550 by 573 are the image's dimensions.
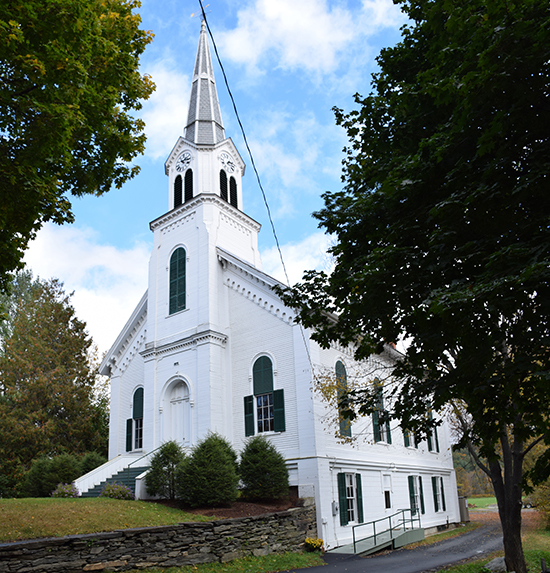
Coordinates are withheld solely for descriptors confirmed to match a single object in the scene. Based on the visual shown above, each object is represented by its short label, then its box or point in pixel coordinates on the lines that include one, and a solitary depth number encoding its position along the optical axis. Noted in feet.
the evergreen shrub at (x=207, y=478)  48.24
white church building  58.03
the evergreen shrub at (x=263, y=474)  52.49
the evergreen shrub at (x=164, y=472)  52.26
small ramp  53.31
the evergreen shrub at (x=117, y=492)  52.80
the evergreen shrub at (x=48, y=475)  61.31
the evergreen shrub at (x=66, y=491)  56.34
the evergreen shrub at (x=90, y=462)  67.44
